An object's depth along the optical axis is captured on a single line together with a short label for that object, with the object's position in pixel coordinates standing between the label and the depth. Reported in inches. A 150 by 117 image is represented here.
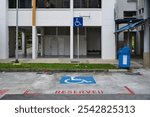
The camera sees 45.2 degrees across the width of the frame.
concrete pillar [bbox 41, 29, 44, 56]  781.7
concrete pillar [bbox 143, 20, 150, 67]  458.0
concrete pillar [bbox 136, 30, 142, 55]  937.4
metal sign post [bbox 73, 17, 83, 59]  462.6
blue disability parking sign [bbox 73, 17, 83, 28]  462.6
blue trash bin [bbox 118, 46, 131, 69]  427.7
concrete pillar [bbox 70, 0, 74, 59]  654.2
